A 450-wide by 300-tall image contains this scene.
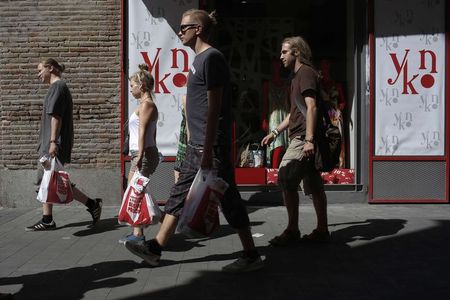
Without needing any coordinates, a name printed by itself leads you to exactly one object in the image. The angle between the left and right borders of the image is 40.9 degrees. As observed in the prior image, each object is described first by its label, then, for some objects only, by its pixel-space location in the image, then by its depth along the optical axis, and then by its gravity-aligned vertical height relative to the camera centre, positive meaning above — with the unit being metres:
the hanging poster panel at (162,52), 8.34 +1.28
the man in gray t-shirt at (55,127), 6.60 +0.20
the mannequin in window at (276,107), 9.20 +0.58
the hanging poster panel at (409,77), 8.46 +0.95
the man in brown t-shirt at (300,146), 5.60 -0.01
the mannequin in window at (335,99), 9.13 +0.69
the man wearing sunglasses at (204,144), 4.66 +0.01
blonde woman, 5.63 +0.15
